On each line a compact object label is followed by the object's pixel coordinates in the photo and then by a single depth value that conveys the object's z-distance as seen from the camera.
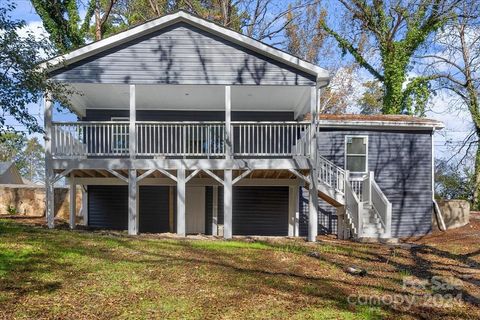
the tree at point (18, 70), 9.93
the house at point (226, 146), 13.09
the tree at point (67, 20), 21.72
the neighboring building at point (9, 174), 34.06
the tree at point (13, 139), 11.22
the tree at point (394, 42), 22.69
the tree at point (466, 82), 18.52
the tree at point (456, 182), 25.53
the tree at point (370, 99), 35.07
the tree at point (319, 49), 27.89
